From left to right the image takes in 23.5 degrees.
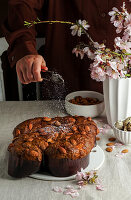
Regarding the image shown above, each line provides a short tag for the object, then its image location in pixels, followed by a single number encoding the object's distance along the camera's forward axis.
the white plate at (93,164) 1.12
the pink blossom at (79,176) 1.10
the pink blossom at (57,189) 1.06
